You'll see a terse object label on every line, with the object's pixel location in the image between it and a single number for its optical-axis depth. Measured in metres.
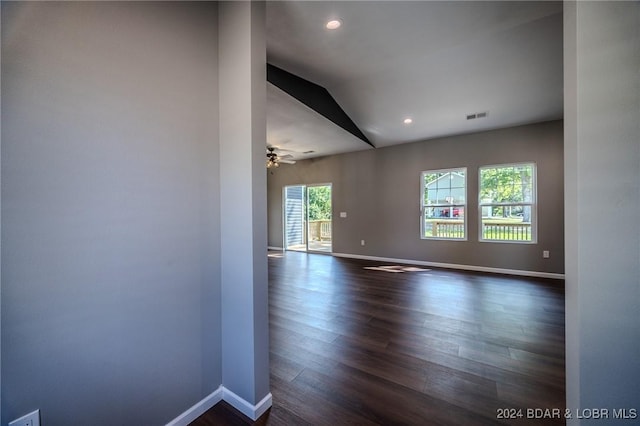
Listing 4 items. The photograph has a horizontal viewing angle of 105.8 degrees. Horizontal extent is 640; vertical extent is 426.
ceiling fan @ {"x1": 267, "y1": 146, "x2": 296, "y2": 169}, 5.23
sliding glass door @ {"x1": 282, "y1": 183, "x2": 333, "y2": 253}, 7.36
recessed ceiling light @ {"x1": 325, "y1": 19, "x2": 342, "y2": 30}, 2.20
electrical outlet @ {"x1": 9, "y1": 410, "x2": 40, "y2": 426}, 0.88
